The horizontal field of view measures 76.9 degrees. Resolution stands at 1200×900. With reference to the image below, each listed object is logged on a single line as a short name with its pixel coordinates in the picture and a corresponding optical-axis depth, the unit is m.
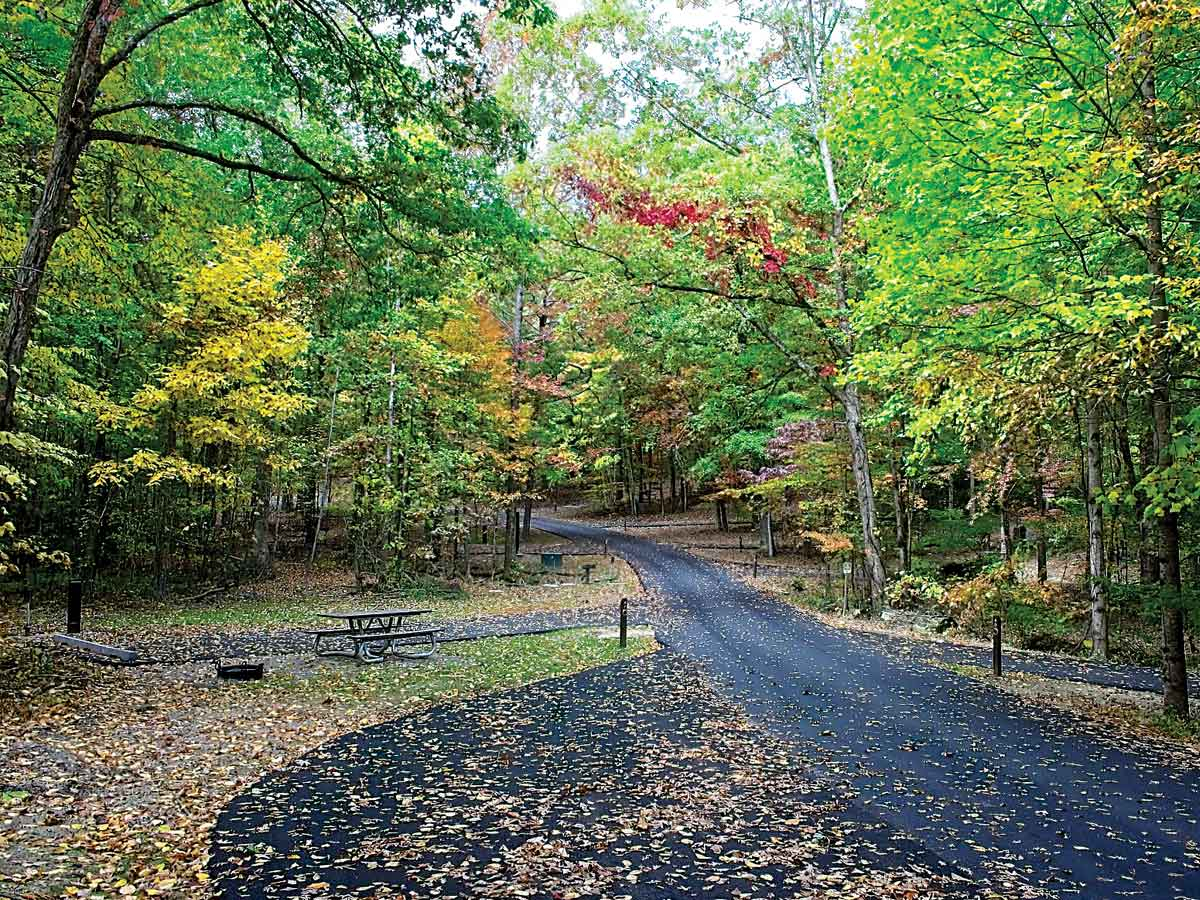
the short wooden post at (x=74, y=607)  11.28
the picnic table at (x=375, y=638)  10.80
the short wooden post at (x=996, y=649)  10.63
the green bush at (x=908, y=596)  14.68
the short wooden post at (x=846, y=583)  16.86
